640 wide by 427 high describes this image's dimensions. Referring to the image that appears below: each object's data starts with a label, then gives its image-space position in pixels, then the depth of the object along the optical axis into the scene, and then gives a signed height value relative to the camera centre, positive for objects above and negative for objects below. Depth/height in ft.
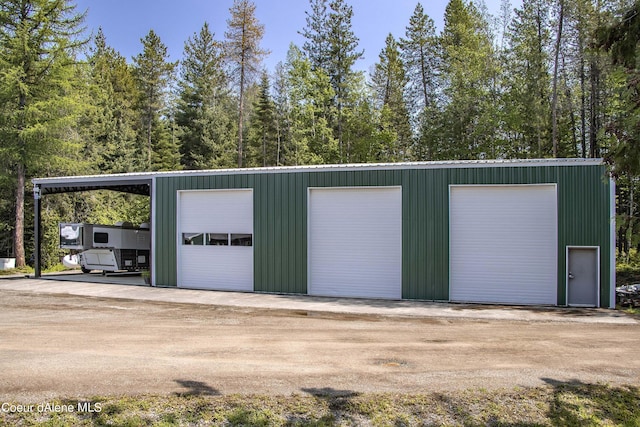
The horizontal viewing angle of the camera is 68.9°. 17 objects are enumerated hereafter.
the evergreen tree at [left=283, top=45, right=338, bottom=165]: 99.86 +23.55
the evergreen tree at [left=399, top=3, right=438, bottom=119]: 106.11 +37.98
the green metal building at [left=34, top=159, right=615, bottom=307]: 39.91 -1.09
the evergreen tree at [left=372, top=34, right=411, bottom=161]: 110.22 +28.92
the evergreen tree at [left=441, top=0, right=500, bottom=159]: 89.86 +23.23
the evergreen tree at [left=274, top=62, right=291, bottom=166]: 121.39 +29.66
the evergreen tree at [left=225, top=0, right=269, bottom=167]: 94.17 +37.01
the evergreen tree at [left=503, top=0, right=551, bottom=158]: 84.17 +26.44
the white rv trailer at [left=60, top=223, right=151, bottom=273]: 57.77 -3.17
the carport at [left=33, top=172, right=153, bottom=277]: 52.11 +4.23
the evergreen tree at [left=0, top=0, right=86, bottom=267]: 66.59 +19.62
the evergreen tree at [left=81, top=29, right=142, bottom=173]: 92.89 +23.17
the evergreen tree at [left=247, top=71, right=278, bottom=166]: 115.44 +22.99
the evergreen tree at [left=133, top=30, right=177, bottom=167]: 115.85 +35.24
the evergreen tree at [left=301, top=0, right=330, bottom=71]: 100.99 +40.25
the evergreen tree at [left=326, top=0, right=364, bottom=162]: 100.01 +36.16
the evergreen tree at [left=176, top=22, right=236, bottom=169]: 116.16 +28.74
